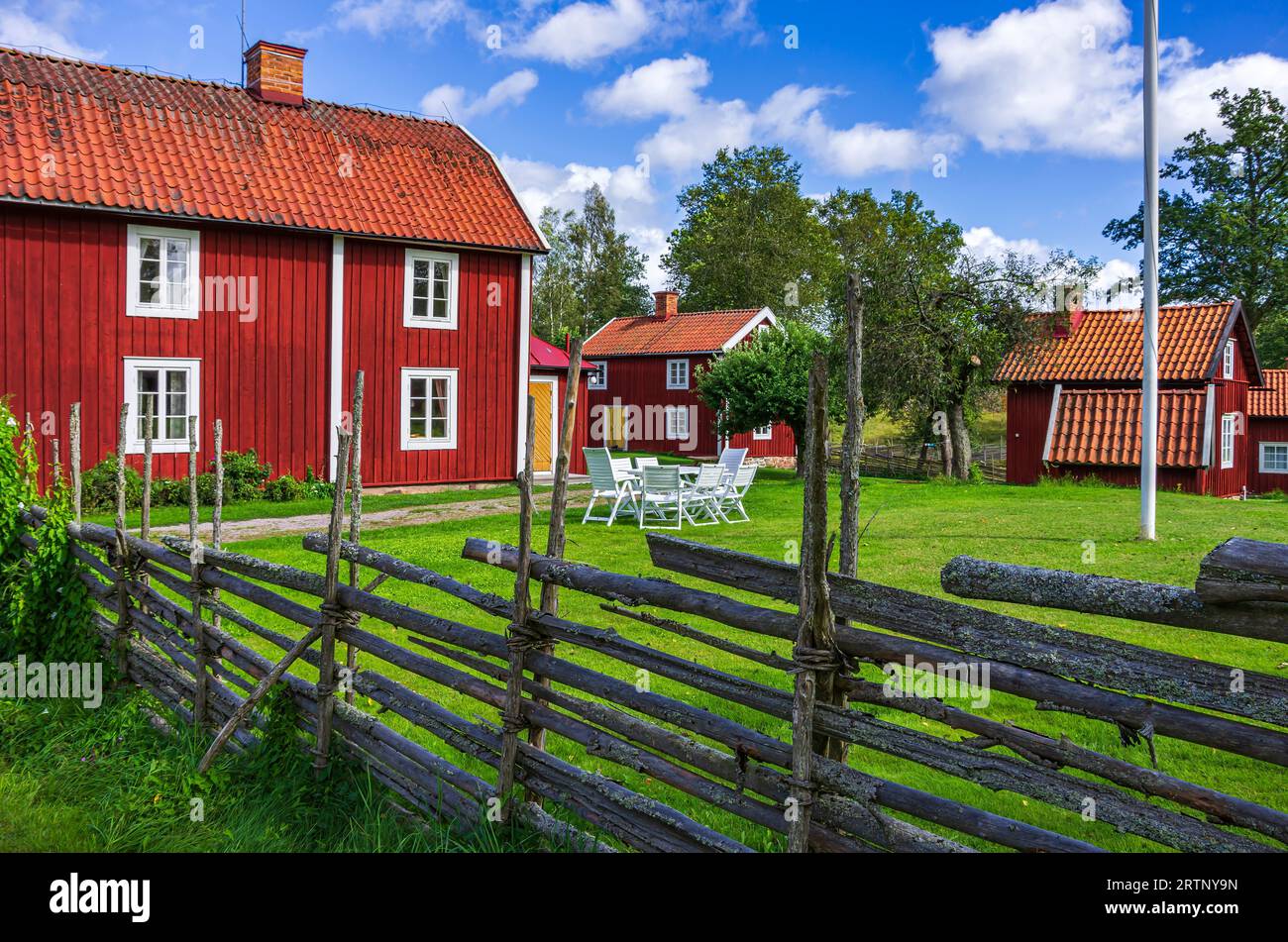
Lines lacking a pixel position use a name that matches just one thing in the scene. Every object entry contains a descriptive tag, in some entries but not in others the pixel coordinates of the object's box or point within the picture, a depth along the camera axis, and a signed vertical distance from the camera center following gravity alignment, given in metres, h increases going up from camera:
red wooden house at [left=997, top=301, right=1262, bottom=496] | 22.47 +0.83
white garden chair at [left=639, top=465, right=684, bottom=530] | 13.91 -0.83
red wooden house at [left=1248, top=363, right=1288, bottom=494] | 32.06 +0.04
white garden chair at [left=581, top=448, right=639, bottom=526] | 14.27 -0.66
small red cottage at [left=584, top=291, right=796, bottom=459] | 33.06 +1.64
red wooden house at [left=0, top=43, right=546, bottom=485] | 15.85 +2.61
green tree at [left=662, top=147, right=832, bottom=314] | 47.25 +8.62
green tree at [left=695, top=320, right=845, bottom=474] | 23.91 +1.18
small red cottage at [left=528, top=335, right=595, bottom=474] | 23.70 +0.79
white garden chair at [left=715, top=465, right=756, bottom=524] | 14.80 -0.81
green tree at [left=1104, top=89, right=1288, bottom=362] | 39.19 +8.21
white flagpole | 12.11 +1.48
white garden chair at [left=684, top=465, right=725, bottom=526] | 14.26 -0.85
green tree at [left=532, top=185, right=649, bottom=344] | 52.75 +7.99
